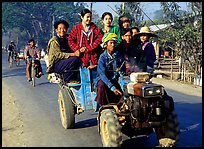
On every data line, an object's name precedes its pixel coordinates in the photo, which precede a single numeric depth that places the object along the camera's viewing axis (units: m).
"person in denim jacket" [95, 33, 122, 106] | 6.05
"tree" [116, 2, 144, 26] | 26.25
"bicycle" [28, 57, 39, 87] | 14.76
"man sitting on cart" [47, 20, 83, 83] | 7.28
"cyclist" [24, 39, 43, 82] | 14.93
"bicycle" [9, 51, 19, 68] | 25.55
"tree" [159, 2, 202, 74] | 16.39
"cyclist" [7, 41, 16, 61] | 25.68
